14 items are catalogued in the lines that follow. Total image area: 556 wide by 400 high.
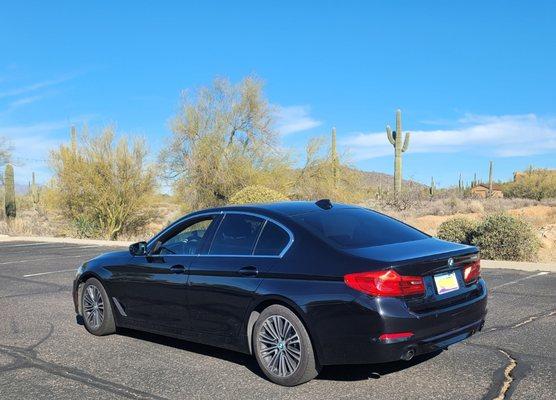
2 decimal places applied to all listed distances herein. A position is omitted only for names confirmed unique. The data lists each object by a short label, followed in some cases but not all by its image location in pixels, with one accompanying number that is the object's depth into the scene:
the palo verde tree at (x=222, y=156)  27.14
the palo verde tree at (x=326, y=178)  26.84
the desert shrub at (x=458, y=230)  16.16
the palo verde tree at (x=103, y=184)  29.73
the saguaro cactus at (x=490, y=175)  54.02
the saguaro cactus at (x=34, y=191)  52.81
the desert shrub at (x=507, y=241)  14.88
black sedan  4.82
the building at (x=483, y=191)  56.34
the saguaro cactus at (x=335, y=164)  27.16
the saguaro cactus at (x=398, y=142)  30.52
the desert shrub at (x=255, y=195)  20.23
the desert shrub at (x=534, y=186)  53.47
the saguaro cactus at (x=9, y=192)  36.66
